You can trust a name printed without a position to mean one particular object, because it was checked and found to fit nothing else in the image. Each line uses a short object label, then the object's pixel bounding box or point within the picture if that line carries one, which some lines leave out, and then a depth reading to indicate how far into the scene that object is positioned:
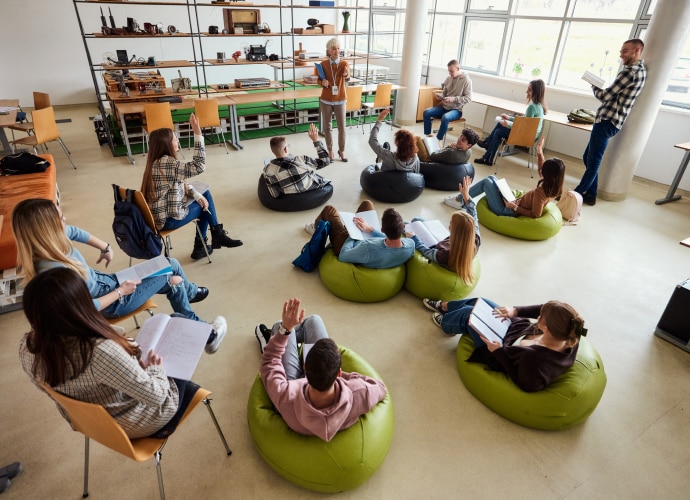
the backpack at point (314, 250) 3.65
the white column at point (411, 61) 7.55
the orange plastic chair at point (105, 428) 1.53
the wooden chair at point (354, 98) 7.14
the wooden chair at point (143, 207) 3.12
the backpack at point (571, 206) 4.80
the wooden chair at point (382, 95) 7.48
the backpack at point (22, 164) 4.39
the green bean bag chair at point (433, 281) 3.31
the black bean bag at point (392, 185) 5.03
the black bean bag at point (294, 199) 4.78
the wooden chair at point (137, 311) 2.49
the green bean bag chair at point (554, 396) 2.39
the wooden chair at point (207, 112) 6.27
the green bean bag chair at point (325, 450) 2.00
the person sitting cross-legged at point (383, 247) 3.22
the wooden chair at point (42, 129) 5.25
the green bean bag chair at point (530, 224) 4.43
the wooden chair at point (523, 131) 5.86
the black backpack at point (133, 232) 3.09
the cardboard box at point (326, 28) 7.69
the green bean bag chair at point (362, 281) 3.35
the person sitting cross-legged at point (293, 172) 4.59
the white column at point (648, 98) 4.52
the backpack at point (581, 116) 5.92
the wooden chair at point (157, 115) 5.92
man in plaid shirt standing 4.68
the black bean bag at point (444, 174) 5.46
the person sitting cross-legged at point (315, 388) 1.77
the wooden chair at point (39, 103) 5.87
